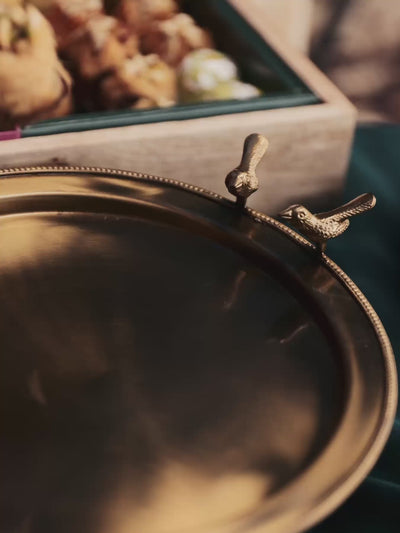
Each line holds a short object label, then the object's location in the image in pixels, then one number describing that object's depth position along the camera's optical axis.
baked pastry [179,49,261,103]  0.87
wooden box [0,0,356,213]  0.73
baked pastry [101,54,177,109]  0.86
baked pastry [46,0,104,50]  0.93
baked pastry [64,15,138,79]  0.88
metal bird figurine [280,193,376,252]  0.58
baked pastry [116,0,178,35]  0.96
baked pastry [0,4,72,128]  0.79
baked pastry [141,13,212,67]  0.93
